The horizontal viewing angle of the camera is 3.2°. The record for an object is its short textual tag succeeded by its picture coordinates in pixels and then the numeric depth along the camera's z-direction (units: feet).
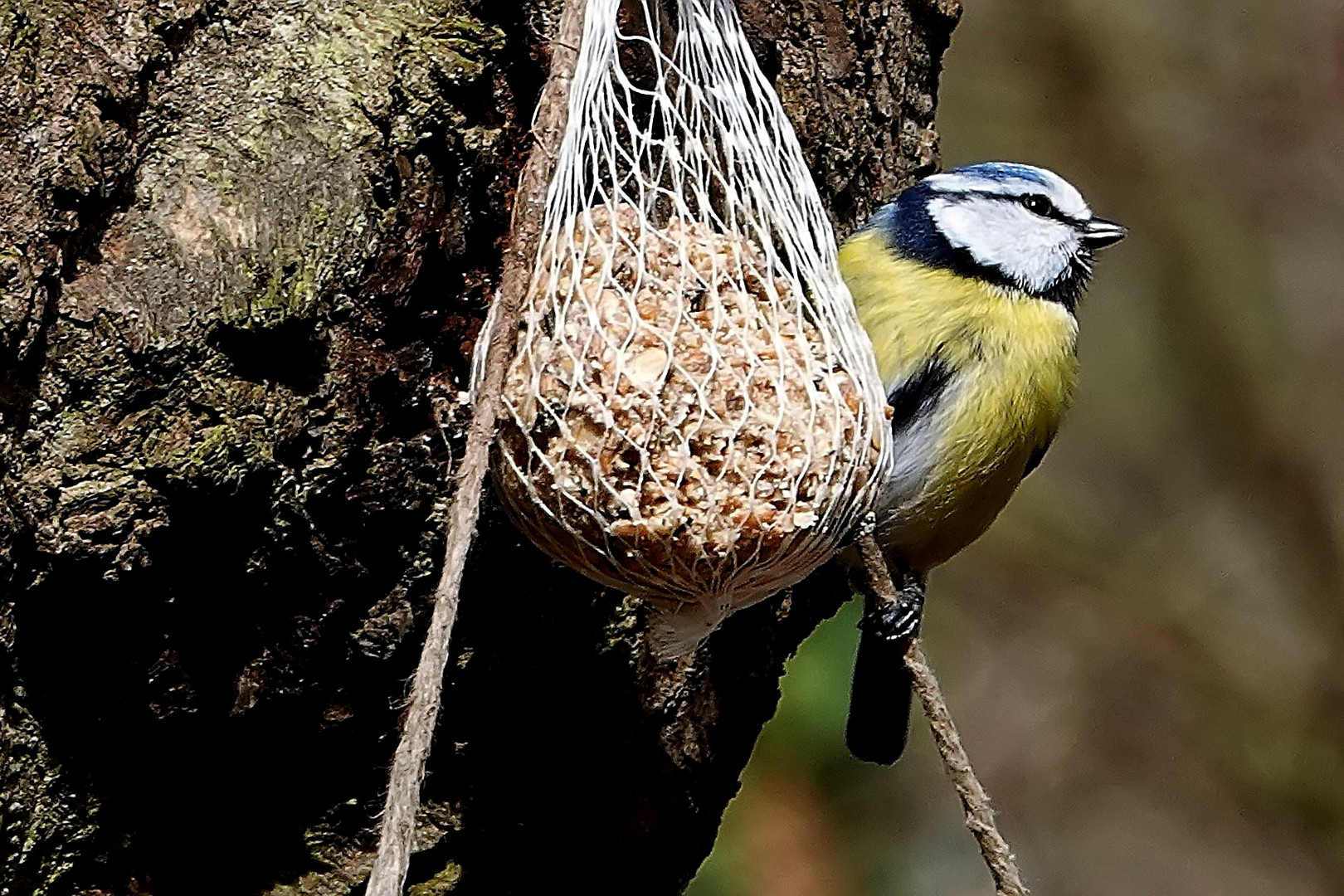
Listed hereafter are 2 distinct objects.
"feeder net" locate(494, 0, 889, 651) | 12.09
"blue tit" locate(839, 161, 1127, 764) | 12.50
